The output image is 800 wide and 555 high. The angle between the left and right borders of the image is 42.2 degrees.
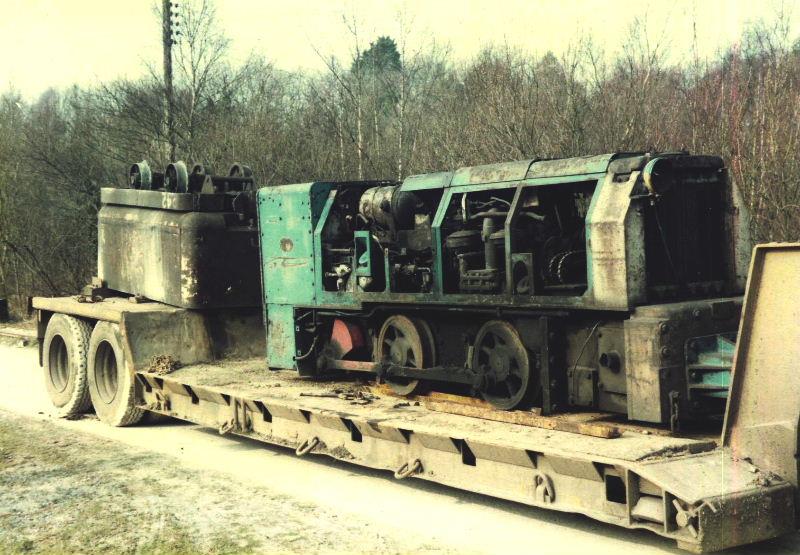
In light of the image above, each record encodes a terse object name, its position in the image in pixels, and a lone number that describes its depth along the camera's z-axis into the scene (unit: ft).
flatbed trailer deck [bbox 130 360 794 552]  19.47
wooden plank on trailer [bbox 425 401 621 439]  23.31
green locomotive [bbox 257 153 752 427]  23.72
